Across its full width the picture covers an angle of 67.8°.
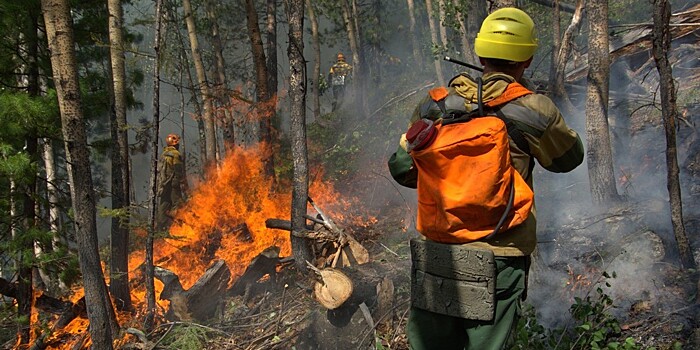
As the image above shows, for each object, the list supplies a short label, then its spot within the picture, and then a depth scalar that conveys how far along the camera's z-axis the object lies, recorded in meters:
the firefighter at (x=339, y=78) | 22.94
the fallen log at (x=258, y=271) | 7.46
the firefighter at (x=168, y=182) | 12.18
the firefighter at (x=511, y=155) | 2.47
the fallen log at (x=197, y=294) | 7.07
